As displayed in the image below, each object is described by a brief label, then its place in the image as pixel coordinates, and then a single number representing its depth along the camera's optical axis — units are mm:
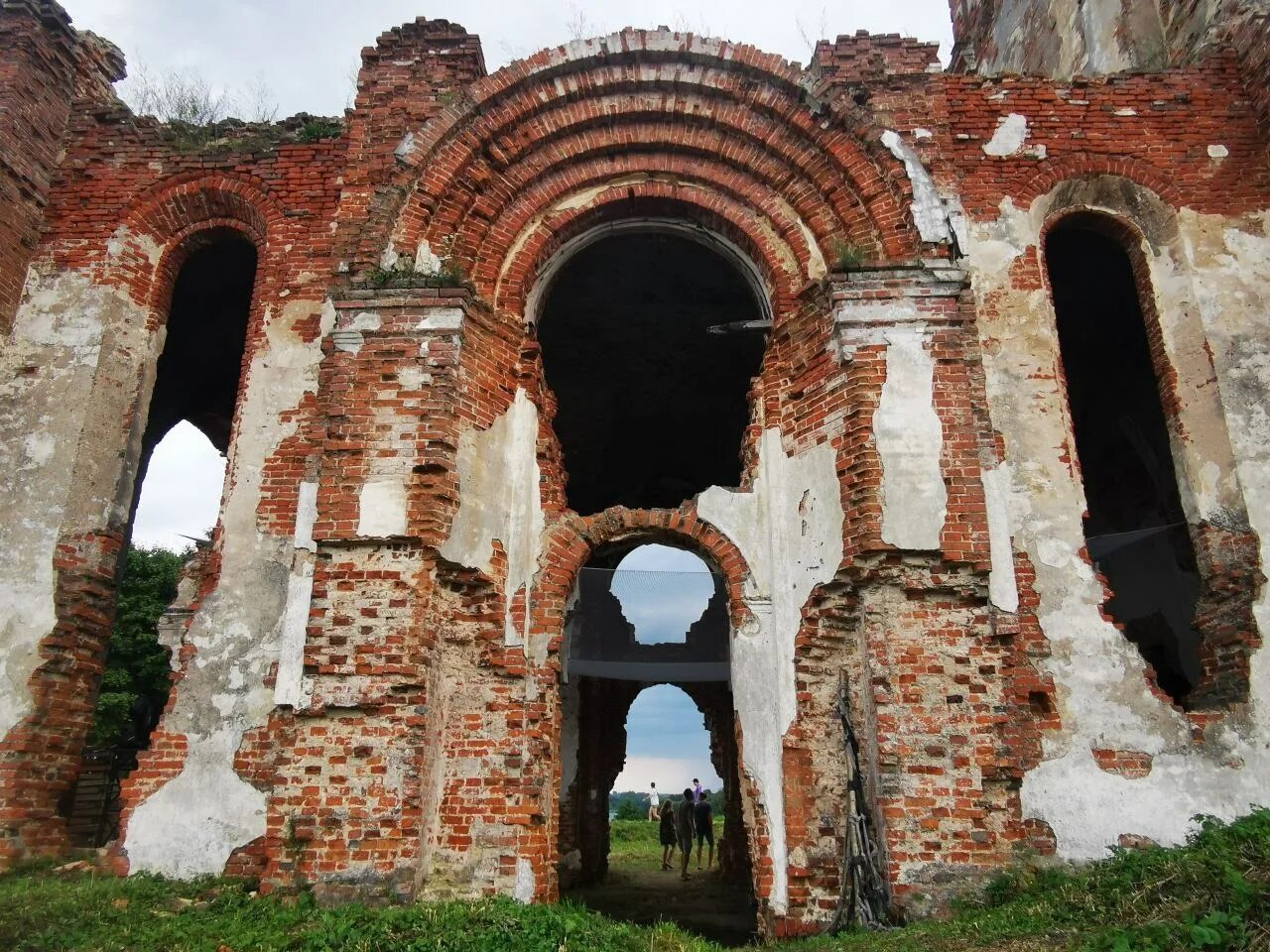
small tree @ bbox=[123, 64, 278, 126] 9281
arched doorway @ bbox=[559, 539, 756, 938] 10789
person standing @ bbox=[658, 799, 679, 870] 14500
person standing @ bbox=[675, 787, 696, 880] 13281
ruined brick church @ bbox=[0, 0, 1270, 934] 6406
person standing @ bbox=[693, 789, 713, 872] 13962
